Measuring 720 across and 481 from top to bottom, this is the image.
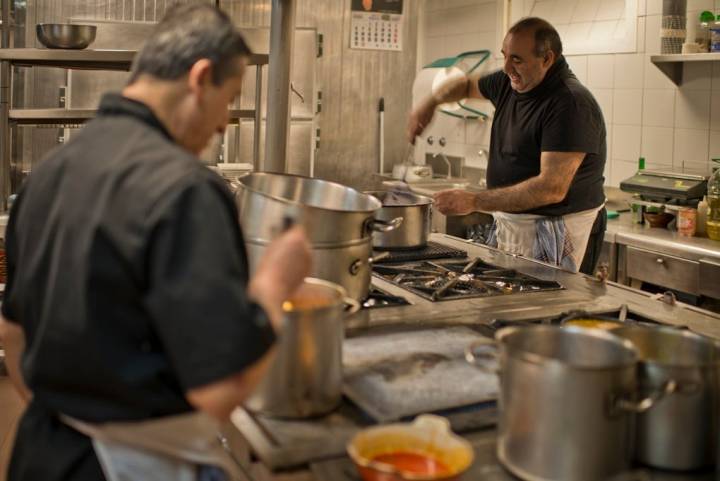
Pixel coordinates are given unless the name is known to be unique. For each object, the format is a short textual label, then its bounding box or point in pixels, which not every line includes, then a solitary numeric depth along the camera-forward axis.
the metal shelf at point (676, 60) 3.85
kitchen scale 3.96
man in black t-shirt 3.25
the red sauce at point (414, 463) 1.32
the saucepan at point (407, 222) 2.89
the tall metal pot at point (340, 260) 2.03
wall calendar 6.40
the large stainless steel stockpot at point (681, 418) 1.33
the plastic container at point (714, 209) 3.82
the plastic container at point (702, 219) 3.92
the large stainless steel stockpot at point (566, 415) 1.24
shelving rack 3.84
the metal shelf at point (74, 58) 3.83
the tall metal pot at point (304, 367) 1.52
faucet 6.12
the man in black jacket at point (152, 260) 1.18
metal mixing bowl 3.96
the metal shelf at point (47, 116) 3.91
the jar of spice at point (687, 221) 3.92
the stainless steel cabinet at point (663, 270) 3.69
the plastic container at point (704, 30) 3.95
